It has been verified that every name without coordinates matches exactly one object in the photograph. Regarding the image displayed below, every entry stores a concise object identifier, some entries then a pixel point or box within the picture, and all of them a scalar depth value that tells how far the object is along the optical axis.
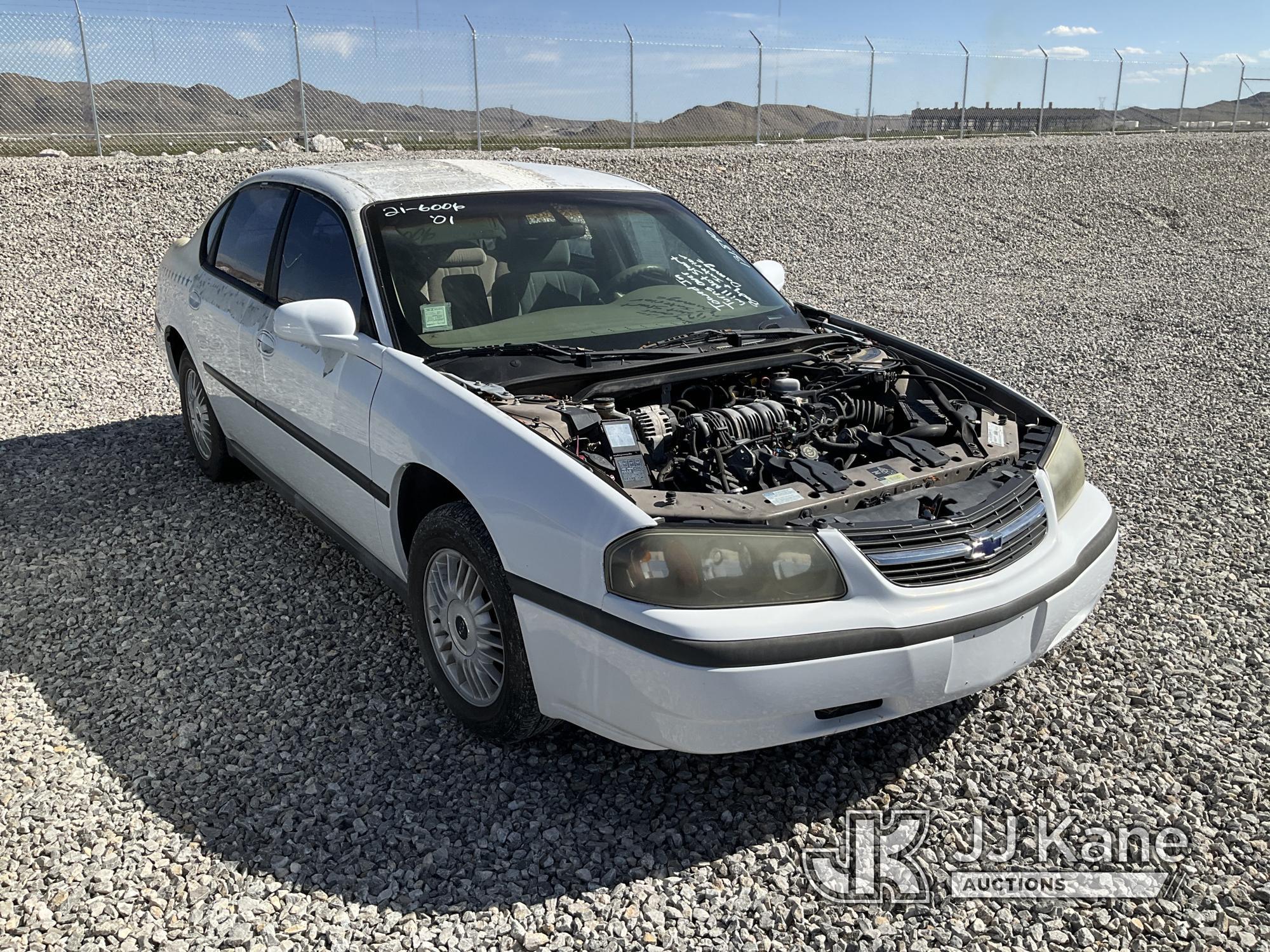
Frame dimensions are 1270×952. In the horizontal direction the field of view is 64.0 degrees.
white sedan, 2.63
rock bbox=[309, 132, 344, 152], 17.56
